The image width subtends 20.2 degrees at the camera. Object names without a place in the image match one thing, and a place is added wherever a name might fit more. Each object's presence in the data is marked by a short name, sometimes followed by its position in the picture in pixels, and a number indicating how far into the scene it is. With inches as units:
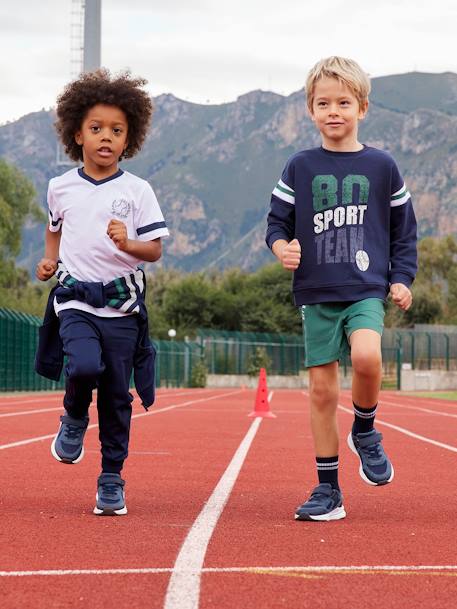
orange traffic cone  799.1
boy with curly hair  247.8
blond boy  247.1
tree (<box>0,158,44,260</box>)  2247.8
